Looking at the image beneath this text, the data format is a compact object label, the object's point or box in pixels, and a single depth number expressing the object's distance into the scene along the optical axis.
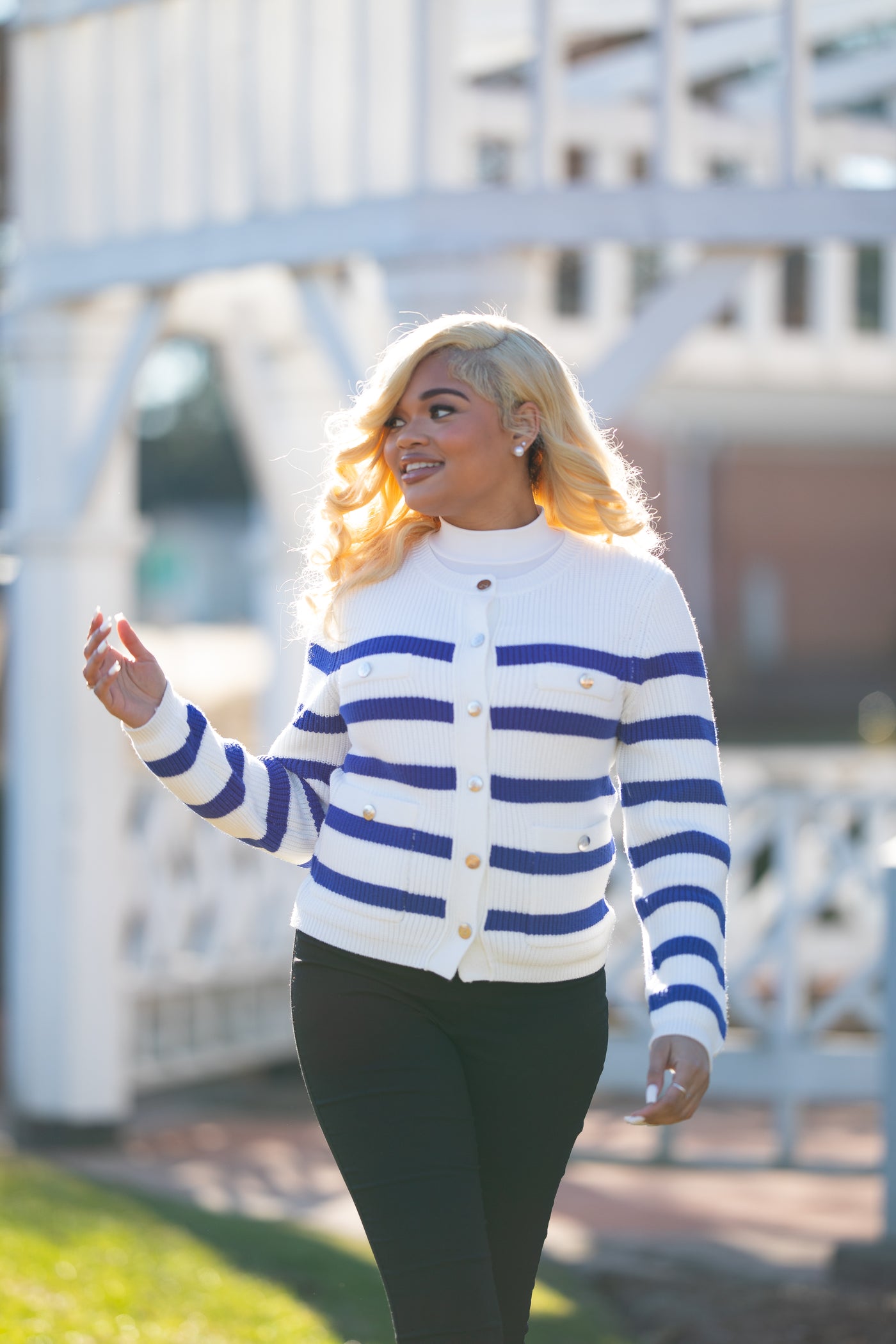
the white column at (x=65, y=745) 12.12
